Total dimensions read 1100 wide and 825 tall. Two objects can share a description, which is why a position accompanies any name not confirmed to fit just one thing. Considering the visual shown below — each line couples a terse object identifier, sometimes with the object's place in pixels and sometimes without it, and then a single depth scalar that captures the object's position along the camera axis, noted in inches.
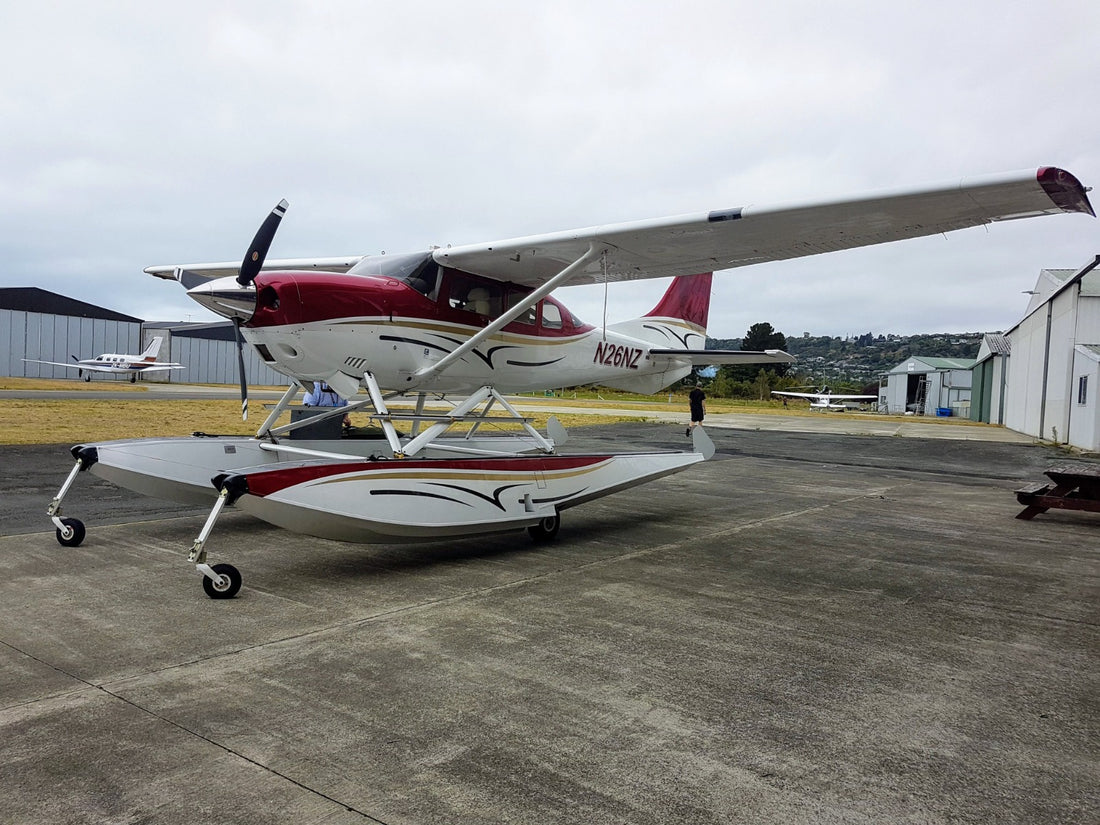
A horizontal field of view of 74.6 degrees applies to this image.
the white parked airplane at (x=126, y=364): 1856.5
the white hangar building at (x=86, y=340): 2011.6
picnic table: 341.4
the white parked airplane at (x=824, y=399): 2497.5
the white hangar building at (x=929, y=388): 2418.8
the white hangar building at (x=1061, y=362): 795.4
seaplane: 209.6
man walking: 781.9
